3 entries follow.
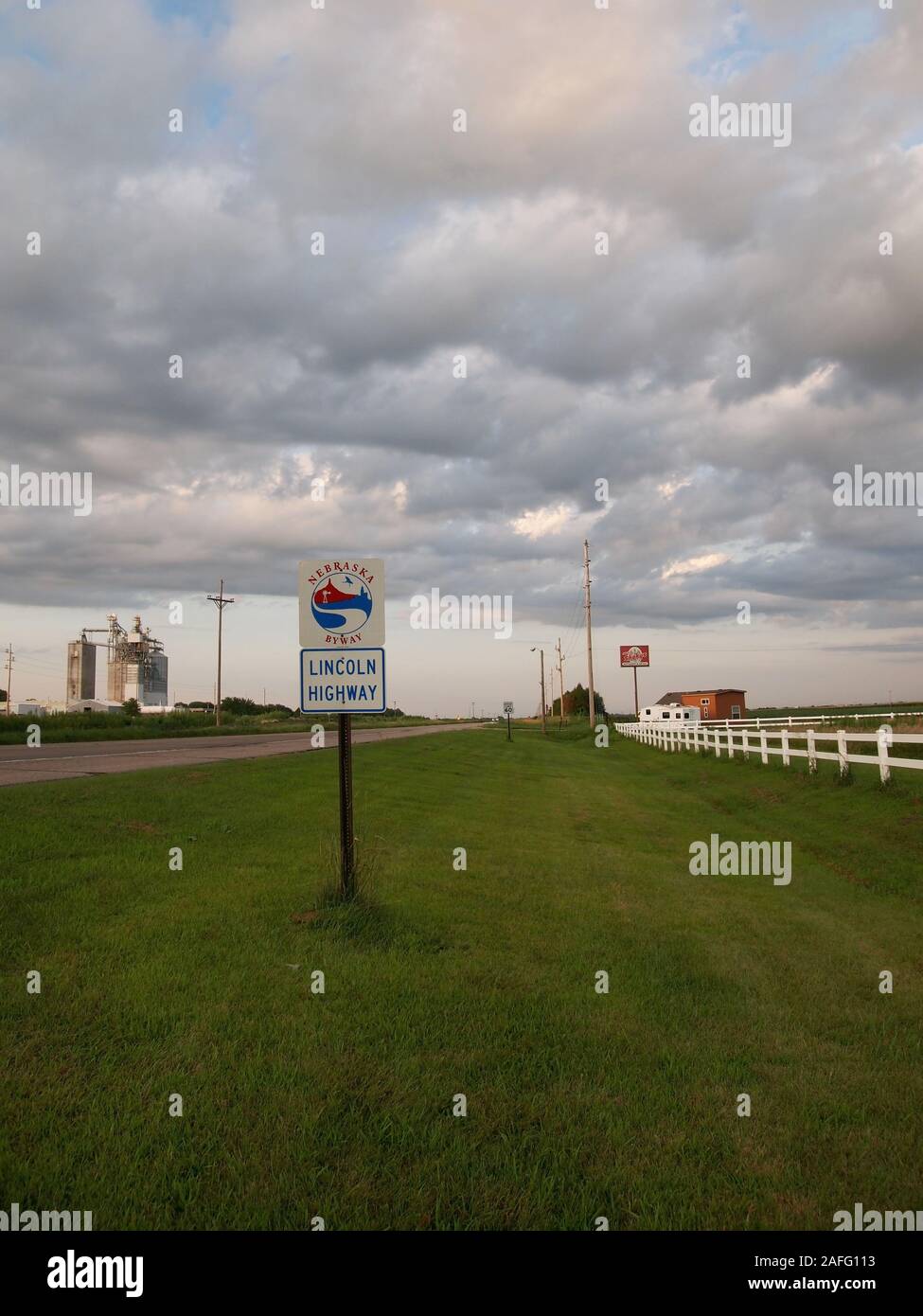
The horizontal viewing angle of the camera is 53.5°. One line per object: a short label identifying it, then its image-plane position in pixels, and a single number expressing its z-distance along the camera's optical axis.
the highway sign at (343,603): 8.76
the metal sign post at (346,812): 8.38
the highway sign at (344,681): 8.75
